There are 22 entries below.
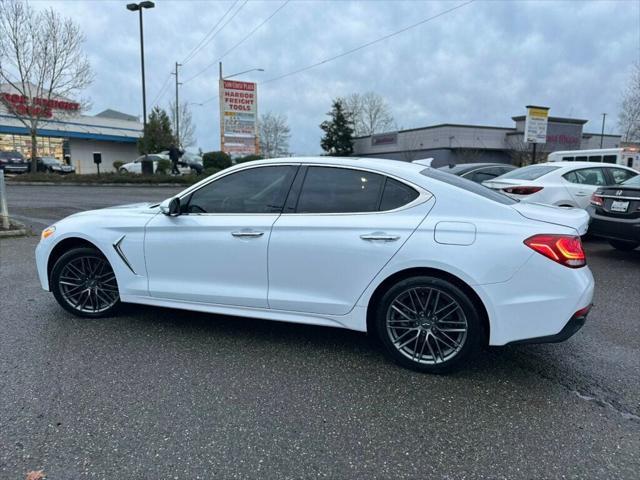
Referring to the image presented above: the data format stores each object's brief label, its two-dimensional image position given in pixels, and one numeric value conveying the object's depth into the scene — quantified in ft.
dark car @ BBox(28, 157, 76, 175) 108.78
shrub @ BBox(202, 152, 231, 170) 91.61
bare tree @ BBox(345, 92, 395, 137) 221.66
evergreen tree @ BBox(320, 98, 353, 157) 192.65
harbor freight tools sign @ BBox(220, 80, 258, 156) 85.25
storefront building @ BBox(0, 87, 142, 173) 122.93
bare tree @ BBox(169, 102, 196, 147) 168.14
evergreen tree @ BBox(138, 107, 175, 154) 136.15
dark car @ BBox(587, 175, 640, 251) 21.72
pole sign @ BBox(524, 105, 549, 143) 71.97
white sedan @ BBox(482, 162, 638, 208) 26.55
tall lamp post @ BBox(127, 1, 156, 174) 72.08
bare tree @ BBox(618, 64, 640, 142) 93.45
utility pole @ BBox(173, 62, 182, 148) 143.94
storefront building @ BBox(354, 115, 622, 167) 140.97
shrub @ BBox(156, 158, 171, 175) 92.07
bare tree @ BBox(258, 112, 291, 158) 232.53
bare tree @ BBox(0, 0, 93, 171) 76.95
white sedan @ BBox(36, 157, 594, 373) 10.08
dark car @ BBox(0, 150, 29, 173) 98.63
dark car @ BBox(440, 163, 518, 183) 36.19
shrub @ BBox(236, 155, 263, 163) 91.66
